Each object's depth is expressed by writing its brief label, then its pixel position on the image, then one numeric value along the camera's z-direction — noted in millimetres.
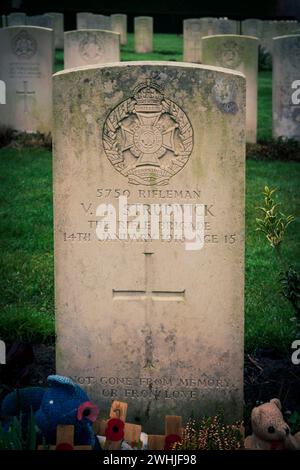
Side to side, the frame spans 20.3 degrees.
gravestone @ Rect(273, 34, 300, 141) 13000
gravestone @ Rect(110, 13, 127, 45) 26984
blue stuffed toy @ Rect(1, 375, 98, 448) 4020
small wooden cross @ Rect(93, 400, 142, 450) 4094
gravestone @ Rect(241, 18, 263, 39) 25406
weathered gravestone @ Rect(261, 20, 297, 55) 23792
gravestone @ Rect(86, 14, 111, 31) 26359
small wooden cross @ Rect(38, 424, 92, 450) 3914
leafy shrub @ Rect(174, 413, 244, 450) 4137
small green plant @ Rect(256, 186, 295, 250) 4836
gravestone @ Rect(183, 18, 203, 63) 22720
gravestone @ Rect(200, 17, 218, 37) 23438
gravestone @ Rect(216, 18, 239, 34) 24609
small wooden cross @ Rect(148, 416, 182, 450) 4082
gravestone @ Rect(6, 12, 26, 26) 26312
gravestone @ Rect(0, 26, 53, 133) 13094
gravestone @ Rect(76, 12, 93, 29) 26469
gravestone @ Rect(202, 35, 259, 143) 13195
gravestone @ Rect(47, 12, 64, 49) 26328
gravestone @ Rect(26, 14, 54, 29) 23891
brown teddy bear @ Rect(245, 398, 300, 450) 4102
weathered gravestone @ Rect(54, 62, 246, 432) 4461
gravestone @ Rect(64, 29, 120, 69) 14320
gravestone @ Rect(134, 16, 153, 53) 24906
